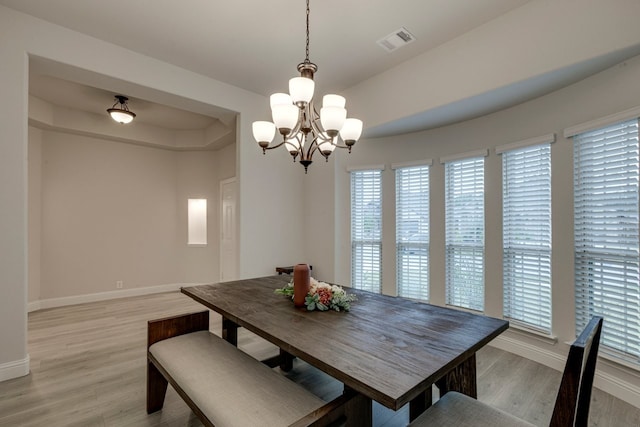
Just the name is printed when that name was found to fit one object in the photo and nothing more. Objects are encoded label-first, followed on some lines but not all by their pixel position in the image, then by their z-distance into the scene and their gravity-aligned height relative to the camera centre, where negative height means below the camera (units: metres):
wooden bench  1.29 -0.87
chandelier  2.02 +0.69
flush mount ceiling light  4.19 +1.47
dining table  1.14 -0.60
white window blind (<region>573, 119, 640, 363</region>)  2.24 -0.15
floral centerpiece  1.92 -0.54
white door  5.50 -0.24
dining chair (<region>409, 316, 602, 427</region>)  0.96 -0.78
